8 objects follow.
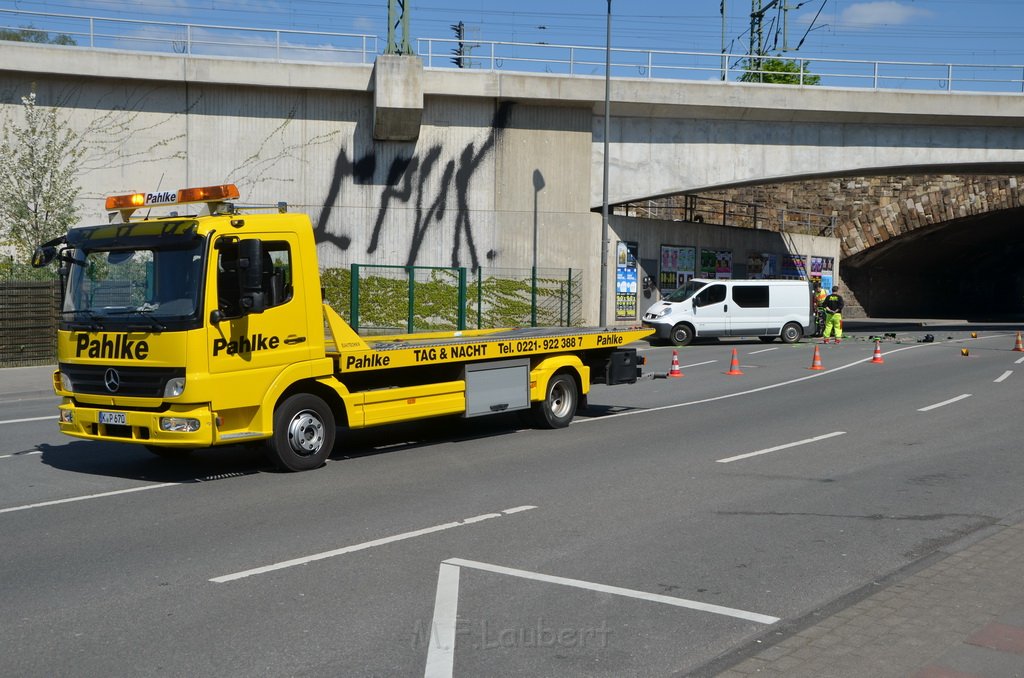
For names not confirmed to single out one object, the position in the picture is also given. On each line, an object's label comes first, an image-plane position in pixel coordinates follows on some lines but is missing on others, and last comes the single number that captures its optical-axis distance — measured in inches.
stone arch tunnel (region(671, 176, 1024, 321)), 1806.1
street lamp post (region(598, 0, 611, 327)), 1228.5
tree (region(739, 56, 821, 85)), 2405.3
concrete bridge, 1195.3
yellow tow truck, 375.2
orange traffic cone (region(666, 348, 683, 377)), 830.5
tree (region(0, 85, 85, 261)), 1051.9
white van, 1223.5
